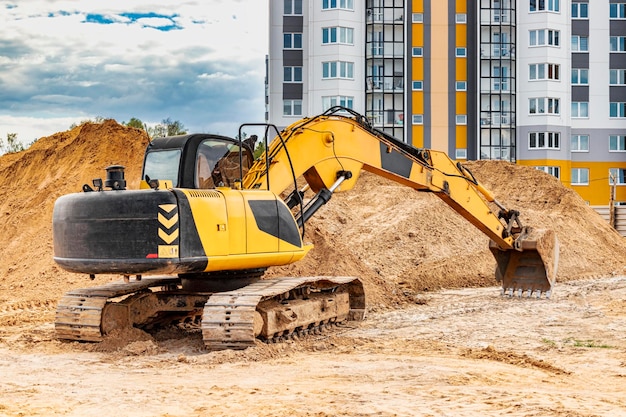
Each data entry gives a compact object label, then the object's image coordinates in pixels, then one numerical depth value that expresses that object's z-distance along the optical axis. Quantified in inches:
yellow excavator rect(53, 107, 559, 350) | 386.3
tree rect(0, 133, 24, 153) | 1642.5
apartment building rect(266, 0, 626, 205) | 1964.8
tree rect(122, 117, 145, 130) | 1808.3
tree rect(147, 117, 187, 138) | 1684.3
